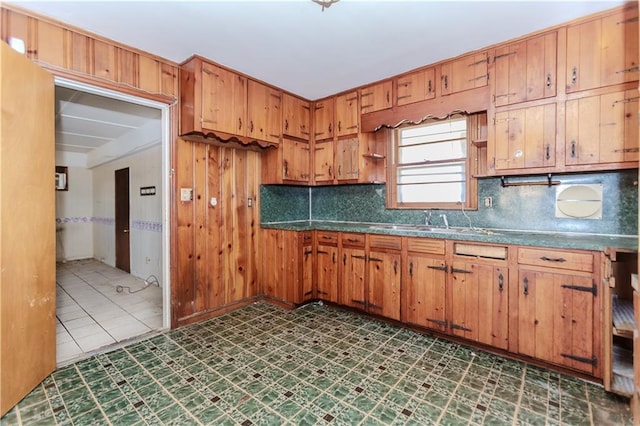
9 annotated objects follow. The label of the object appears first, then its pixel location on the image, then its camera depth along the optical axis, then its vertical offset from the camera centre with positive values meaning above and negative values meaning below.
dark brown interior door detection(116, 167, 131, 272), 5.53 -0.20
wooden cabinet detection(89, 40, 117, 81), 2.46 +1.29
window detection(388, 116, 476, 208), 3.22 +0.50
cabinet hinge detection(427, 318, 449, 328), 2.70 -1.04
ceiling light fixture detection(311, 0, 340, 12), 2.04 +1.45
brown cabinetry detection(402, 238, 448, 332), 2.72 -0.71
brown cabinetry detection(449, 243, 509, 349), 2.42 -0.73
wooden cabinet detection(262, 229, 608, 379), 2.13 -0.71
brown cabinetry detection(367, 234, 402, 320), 3.01 -0.69
